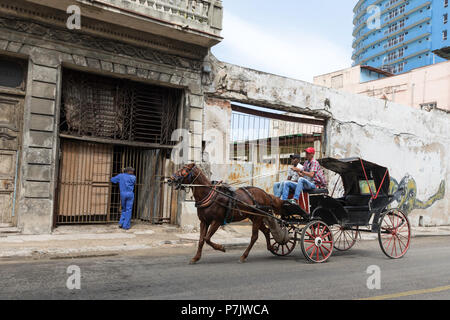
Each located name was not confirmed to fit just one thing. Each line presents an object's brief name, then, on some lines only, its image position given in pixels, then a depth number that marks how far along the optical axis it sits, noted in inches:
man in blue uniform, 427.4
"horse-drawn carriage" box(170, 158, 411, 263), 274.2
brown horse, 270.5
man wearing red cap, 295.7
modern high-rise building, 2159.2
